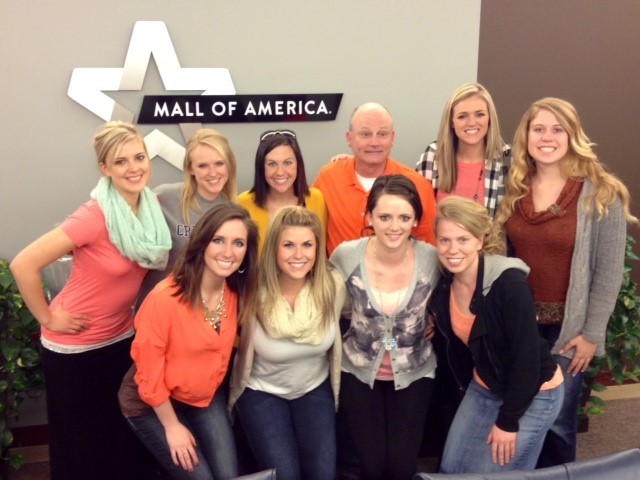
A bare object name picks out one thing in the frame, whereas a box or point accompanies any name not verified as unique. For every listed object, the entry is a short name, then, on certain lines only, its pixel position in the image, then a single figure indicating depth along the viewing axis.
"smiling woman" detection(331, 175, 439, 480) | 2.25
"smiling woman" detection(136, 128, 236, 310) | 2.38
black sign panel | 2.84
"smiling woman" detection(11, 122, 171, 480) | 2.11
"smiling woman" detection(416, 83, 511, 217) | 2.52
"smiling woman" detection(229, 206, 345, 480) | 2.19
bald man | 2.57
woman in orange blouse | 2.00
